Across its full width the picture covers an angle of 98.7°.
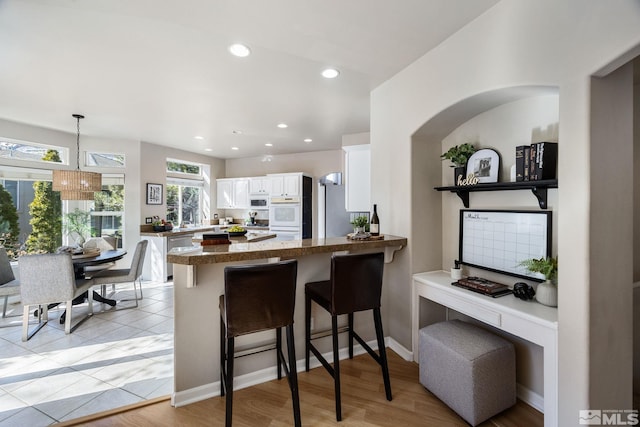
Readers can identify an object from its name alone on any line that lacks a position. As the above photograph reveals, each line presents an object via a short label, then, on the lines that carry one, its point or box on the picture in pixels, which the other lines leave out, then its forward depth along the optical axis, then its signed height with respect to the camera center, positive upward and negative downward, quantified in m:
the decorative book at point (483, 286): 1.85 -0.53
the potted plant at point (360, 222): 2.66 -0.11
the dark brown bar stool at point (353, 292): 1.82 -0.57
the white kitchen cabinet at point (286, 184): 6.04 +0.60
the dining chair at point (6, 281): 3.25 -0.88
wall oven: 6.00 -0.04
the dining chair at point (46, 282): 2.90 -0.77
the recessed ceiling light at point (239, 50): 2.14 +1.29
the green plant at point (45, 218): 4.46 -0.11
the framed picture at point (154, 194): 5.49 +0.35
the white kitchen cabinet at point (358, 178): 3.42 +0.41
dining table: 3.39 -0.63
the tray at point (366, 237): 2.33 -0.23
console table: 1.44 -0.65
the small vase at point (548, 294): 1.63 -0.49
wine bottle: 2.53 -0.14
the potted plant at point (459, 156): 2.16 +0.44
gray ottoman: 1.66 -1.02
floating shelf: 1.61 +0.16
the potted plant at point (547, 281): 1.62 -0.42
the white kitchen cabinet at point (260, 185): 6.42 +0.61
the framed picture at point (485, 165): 2.01 +0.35
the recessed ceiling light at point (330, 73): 2.53 +1.31
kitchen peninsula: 1.82 -0.73
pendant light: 3.58 +0.37
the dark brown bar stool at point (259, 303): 1.55 -0.54
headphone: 1.75 -0.52
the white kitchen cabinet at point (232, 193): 6.76 +0.45
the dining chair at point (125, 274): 3.65 -0.85
